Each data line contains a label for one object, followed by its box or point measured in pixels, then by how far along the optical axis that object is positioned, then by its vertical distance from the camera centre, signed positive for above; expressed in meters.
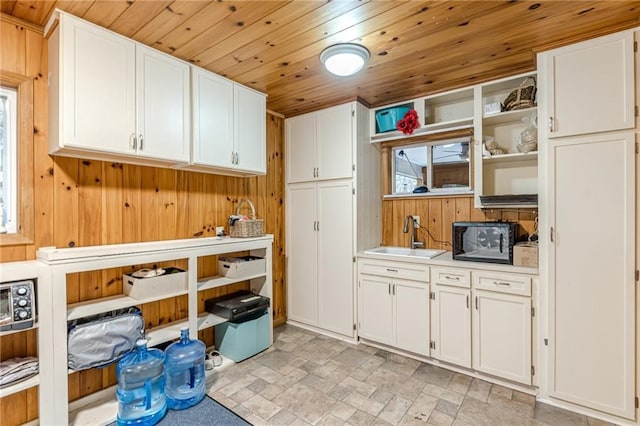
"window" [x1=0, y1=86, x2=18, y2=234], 1.91 +0.32
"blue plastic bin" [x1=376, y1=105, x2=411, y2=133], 3.13 +0.95
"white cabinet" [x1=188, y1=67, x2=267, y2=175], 2.51 +0.73
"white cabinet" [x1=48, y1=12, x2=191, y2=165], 1.84 +0.74
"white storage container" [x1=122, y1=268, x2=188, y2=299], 2.18 -0.51
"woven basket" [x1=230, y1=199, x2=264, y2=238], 2.91 -0.15
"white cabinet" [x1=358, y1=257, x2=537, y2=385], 2.33 -0.85
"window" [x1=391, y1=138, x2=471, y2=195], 3.10 +0.45
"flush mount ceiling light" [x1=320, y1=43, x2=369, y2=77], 2.15 +1.06
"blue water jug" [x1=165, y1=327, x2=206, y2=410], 2.21 -1.12
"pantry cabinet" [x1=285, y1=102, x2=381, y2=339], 3.20 -0.06
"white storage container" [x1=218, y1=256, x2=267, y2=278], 2.86 -0.50
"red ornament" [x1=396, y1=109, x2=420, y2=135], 2.99 +0.84
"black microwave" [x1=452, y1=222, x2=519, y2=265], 2.43 -0.24
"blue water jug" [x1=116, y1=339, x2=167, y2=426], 1.99 -1.13
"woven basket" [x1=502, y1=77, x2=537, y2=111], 2.44 +0.88
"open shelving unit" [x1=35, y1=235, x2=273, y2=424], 1.76 -0.60
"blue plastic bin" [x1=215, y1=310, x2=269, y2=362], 2.78 -1.13
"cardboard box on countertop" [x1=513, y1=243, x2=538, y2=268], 2.30 -0.32
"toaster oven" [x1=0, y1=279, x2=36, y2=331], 1.62 -0.48
